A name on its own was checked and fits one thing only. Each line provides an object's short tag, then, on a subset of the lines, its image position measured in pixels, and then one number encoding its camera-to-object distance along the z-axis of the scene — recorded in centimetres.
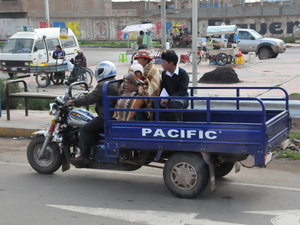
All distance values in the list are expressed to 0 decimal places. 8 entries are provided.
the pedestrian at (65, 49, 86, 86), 1900
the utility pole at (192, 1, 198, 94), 1160
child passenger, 618
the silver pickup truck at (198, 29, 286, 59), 2875
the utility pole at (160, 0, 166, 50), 2439
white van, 2159
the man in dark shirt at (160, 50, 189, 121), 641
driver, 634
